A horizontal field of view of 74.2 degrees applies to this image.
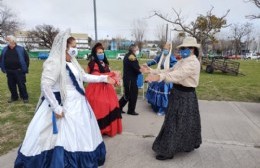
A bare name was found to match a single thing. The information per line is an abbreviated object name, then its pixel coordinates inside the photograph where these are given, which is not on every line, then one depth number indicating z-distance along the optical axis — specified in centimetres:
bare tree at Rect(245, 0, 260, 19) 1298
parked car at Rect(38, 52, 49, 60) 2759
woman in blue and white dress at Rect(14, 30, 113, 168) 213
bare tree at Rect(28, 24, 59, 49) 3838
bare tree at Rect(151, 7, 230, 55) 1409
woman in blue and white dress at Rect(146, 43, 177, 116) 438
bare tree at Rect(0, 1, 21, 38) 3499
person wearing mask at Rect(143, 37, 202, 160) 258
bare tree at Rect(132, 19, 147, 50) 3226
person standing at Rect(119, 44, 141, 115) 411
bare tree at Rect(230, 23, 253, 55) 4268
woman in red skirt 330
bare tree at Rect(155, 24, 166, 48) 2888
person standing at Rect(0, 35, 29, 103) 484
